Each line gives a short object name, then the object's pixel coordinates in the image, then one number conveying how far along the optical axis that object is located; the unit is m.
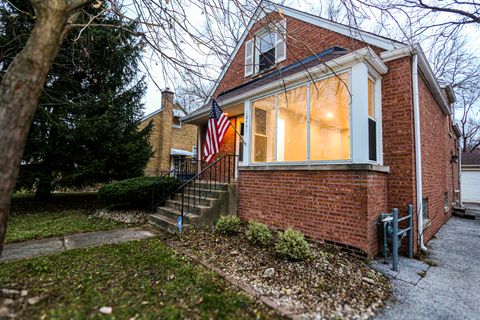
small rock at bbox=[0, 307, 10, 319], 2.07
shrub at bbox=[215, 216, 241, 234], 4.83
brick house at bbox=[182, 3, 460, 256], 4.08
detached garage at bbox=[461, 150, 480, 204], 15.39
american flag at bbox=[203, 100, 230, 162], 5.93
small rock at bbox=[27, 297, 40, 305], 2.32
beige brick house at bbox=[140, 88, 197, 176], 16.23
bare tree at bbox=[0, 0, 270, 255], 2.17
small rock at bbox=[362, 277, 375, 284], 3.08
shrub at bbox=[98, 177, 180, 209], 6.84
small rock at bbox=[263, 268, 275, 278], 3.11
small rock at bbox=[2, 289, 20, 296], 2.43
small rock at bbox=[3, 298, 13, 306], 2.26
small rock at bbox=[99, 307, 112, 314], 2.21
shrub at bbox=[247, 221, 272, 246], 4.20
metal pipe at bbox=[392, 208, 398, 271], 3.58
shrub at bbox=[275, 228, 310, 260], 3.56
